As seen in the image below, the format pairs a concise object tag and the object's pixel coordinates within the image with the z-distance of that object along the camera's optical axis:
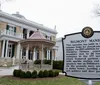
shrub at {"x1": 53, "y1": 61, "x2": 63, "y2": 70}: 13.35
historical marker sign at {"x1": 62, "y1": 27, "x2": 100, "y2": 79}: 2.59
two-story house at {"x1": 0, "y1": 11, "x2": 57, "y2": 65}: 16.14
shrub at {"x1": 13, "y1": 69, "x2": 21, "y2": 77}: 7.66
